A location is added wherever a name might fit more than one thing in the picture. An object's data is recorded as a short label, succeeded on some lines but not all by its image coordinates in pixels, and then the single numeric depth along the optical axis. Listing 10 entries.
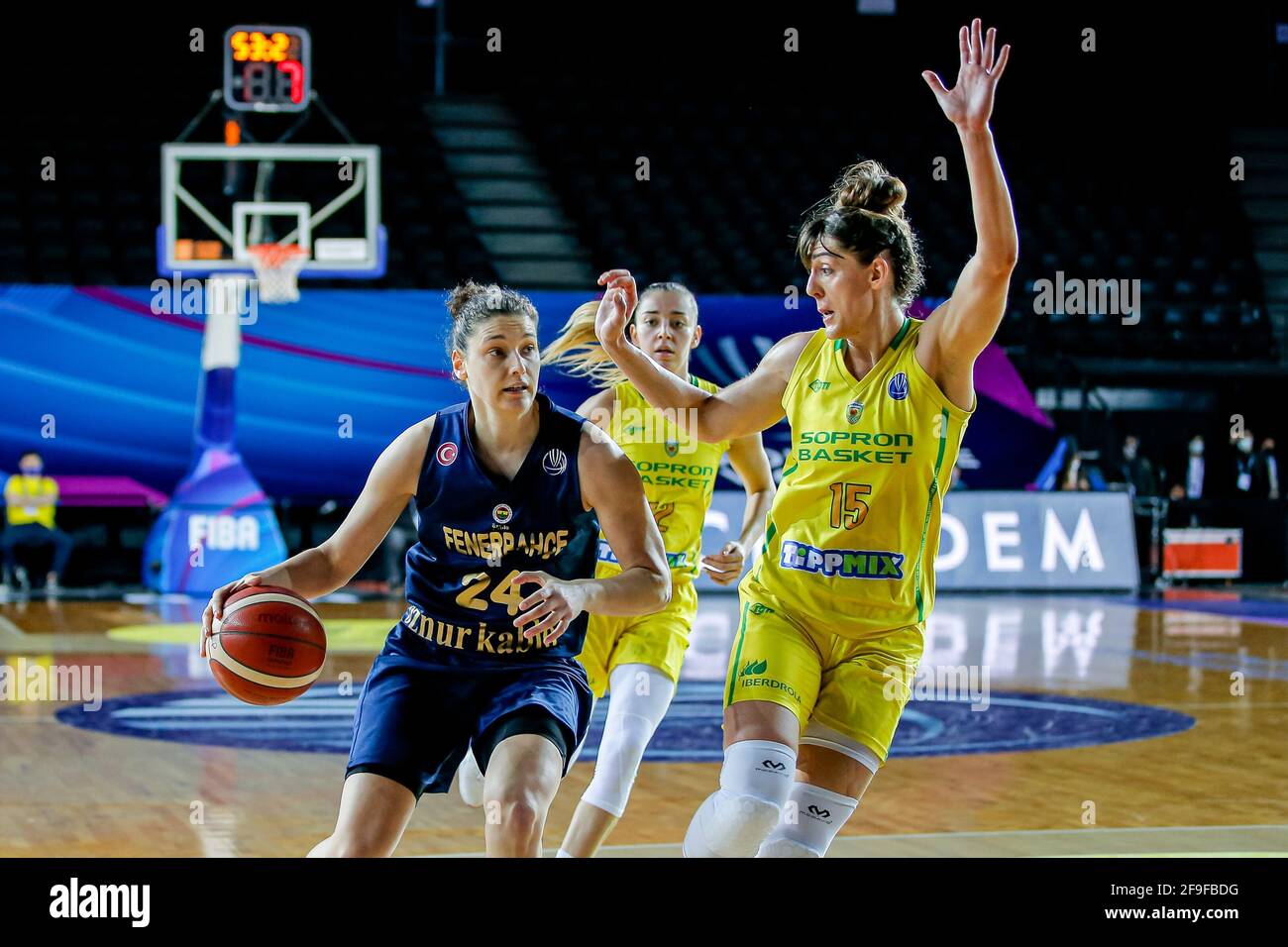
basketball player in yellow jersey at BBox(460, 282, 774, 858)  4.79
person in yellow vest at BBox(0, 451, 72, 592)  15.48
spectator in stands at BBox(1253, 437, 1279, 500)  18.92
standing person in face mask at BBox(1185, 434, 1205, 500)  19.08
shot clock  13.76
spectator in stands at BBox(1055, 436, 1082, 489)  17.33
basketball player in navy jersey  3.80
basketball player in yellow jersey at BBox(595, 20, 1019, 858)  3.83
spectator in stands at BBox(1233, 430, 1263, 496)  19.06
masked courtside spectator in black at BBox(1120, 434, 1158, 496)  18.30
